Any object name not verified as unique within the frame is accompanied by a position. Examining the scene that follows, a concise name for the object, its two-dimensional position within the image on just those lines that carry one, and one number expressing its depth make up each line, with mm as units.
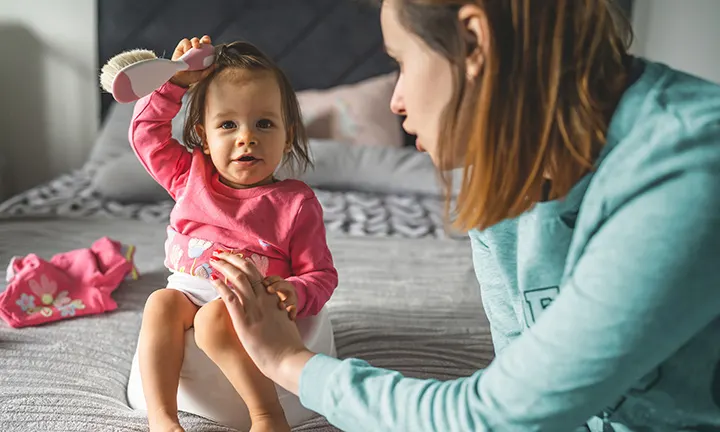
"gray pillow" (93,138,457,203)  2301
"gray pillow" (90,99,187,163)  2553
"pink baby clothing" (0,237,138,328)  1401
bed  1187
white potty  1033
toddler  1073
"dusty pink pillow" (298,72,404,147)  2578
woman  596
